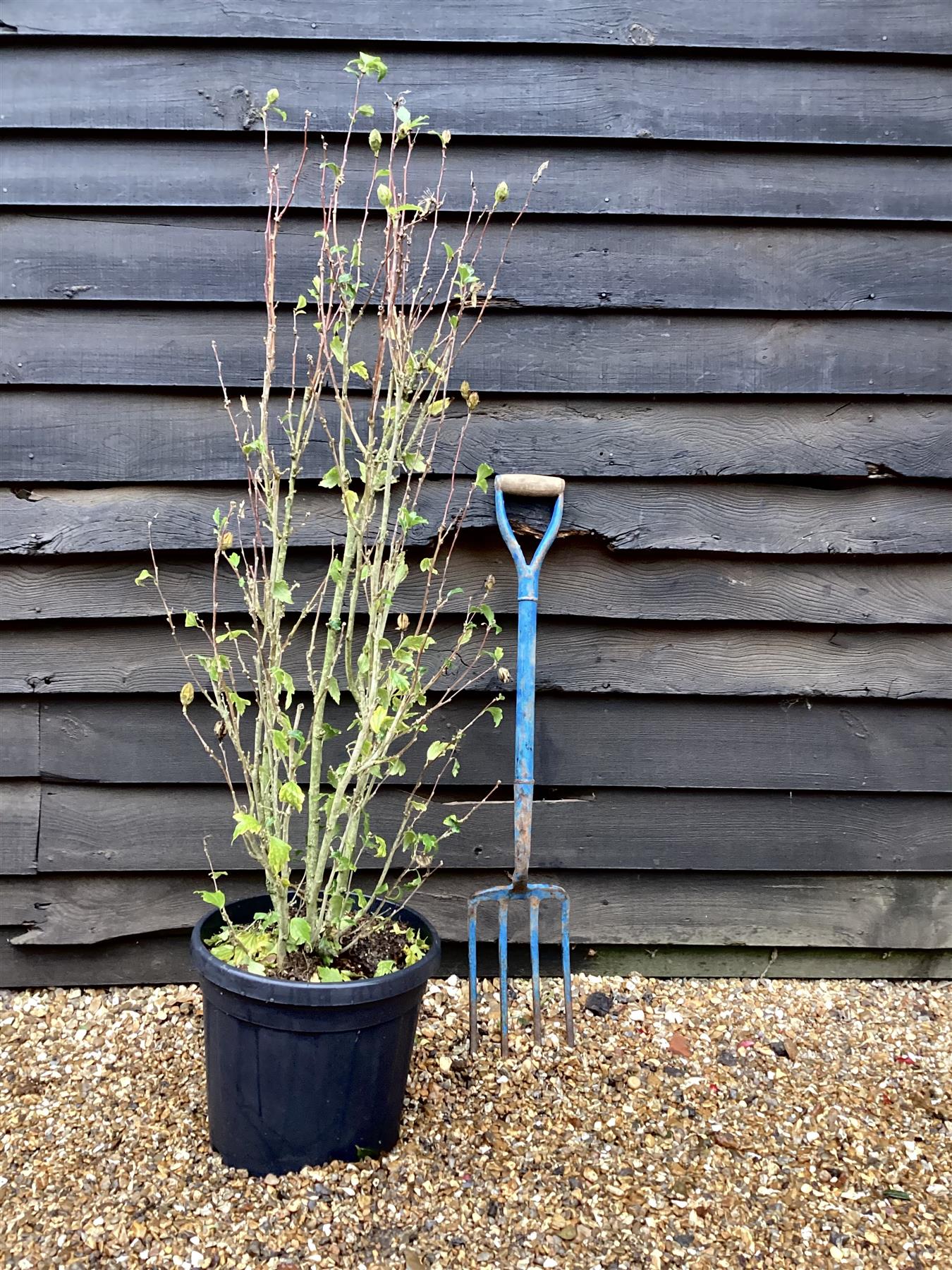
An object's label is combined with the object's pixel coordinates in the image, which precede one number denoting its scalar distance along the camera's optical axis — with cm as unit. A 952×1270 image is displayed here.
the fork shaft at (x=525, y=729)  205
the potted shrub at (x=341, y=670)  159
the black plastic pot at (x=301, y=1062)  154
